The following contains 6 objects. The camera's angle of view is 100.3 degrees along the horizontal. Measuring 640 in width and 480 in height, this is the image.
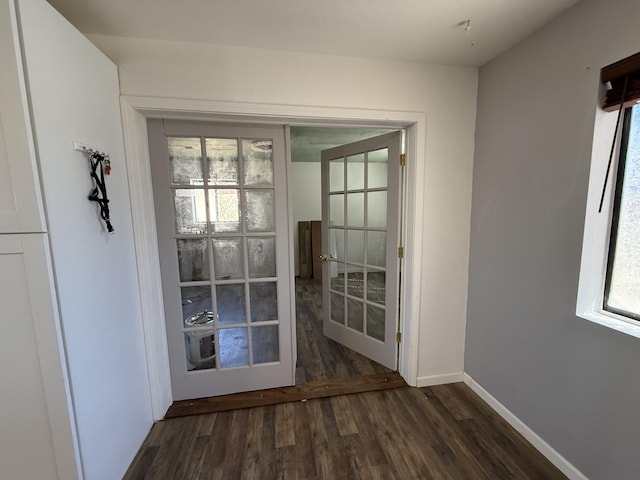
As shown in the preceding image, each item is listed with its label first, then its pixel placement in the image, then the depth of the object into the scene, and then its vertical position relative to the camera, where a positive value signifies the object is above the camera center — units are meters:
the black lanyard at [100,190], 1.27 +0.11
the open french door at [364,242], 2.16 -0.30
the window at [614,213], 1.19 -0.04
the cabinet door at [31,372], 0.99 -0.61
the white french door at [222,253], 1.80 -0.30
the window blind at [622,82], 1.12 +0.53
